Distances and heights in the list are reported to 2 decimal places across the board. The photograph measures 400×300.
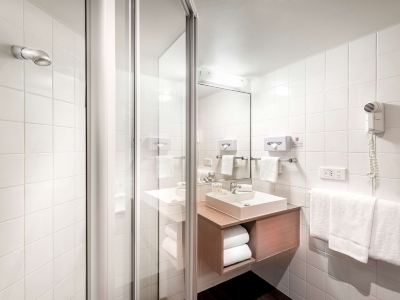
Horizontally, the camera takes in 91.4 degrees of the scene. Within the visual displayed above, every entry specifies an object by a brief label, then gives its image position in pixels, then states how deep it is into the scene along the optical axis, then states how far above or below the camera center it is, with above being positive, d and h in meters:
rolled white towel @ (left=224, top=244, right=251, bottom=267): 1.29 -0.72
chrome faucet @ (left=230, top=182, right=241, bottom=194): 1.72 -0.36
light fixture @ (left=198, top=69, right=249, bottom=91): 1.73 +0.64
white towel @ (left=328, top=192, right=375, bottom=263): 1.17 -0.48
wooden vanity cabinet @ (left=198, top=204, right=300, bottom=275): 1.28 -0.63
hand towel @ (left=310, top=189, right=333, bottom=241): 1.38 -0.47
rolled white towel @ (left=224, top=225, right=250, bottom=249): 1.31 -0.61
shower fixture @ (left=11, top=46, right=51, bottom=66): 0.77 +0.37
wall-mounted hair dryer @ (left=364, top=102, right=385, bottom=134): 1.16 +0.19
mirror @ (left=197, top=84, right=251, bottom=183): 1.75 +0.13
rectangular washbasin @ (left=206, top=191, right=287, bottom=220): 1.36 -0.44
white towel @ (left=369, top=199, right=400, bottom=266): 1.08 -0.48
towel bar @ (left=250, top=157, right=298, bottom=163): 1.65 -0.10
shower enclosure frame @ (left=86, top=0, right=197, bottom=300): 0.42 +0.01
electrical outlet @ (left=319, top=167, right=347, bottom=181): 1.35 -0.18
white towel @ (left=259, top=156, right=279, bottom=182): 1.70 -0.18
